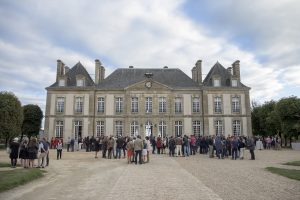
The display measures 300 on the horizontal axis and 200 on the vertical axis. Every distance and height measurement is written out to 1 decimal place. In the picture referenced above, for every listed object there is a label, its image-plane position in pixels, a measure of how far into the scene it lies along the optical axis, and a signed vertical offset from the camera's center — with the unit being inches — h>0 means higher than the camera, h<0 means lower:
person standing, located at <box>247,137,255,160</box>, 469.9 -42.7
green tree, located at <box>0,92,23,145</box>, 655.0 +31.7
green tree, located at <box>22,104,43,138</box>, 1183.2 +29.3
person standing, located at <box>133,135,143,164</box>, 409.2 -36.8
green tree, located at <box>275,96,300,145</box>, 857.4 +45.2
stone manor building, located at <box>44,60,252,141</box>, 948.5 +69.3
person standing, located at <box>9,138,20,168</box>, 363.9 -40.3
